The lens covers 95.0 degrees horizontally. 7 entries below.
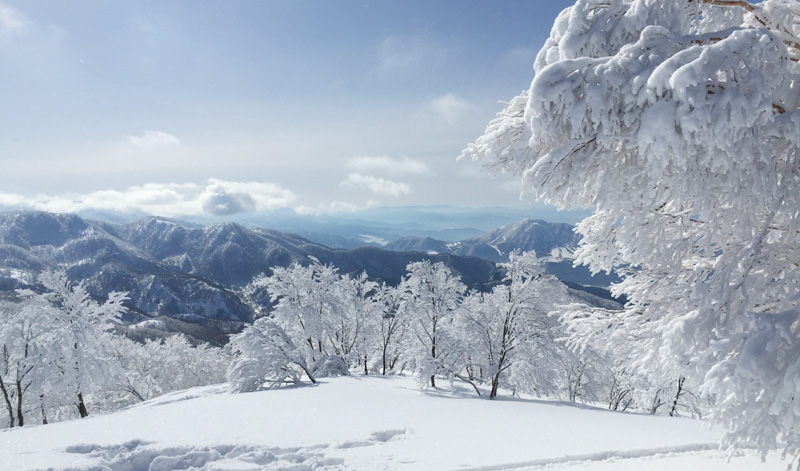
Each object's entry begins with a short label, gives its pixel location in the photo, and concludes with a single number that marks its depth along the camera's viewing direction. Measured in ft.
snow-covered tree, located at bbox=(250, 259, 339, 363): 79.66
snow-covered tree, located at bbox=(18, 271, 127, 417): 59.06
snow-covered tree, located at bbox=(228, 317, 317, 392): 59.72
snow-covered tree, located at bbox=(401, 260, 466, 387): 64.59
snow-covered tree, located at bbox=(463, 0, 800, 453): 9.68
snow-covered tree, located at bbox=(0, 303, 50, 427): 59.21
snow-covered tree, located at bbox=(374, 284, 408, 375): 92.46
